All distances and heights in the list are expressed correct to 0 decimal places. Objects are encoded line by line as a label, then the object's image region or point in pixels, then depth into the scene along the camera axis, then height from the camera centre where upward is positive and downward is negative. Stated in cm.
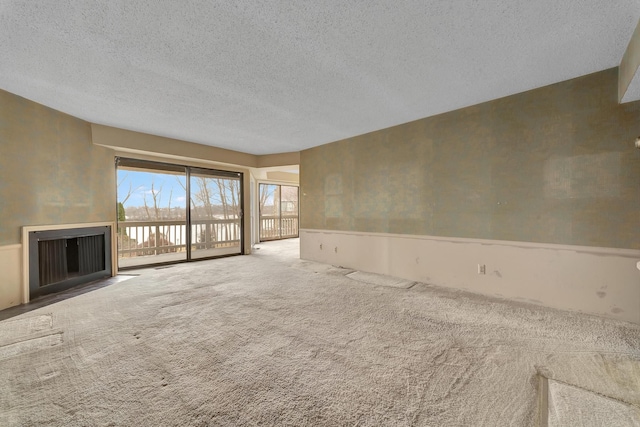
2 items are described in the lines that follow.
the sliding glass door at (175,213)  560 -4
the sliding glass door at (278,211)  928 +0
